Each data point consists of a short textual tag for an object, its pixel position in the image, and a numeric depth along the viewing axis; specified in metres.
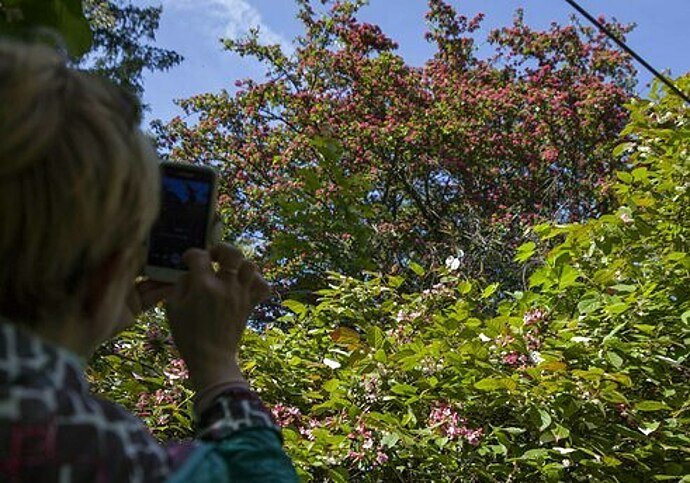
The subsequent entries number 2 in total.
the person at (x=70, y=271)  0.48
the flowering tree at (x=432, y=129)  8.94
